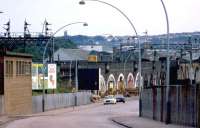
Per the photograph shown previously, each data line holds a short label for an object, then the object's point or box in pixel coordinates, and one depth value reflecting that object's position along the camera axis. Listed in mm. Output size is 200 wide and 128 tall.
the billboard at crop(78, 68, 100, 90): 123500
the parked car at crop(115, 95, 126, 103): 105938
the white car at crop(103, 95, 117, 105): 97419
